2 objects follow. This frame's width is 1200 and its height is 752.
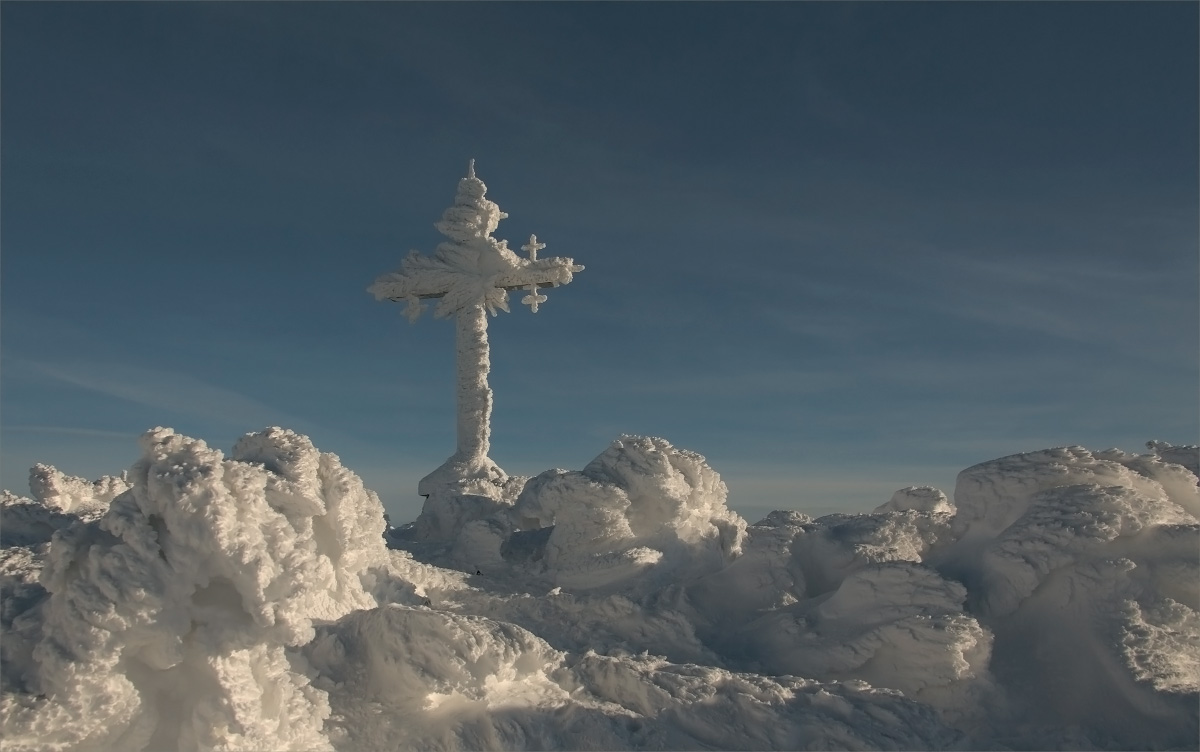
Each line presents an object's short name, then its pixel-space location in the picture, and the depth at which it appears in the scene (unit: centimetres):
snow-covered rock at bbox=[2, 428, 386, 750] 621
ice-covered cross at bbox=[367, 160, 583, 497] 1773
